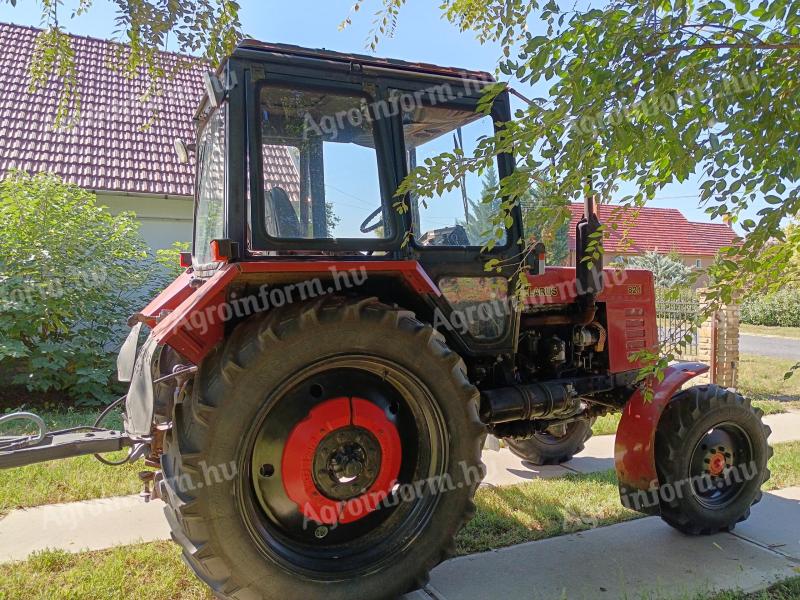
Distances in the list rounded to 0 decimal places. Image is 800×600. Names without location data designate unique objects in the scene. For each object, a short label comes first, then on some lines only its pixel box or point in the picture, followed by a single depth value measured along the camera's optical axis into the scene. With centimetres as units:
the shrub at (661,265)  1931
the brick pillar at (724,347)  784
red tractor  229
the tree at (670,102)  174
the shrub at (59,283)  603
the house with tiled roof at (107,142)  856
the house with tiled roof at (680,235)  2521
